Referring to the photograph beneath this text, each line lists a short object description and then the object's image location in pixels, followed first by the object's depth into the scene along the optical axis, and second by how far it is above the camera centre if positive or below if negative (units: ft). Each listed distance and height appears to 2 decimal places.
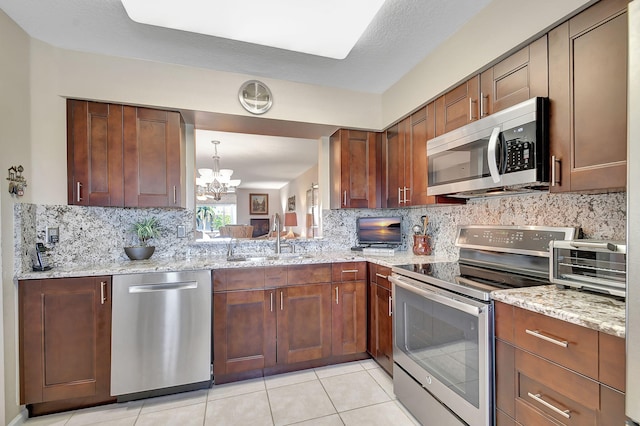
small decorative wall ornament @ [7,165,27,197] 6.03 +0.70
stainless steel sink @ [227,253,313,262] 8.47 -1.35
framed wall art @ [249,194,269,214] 23.66 +0.70
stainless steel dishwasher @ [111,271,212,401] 6.40 -2.70
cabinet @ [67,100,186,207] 6.97 +1.42
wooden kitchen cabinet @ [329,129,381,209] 9.21 +1.35
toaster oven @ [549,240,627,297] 3.67 -0.77
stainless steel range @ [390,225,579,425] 4.43 -1.89
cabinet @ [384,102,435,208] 7.46 +1.47
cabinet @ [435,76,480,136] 5.99 +2.27
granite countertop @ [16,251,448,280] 6.24 -1.27
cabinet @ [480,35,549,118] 4.70 +2.29
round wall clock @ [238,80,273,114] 7.98 +3.19
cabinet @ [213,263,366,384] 7.14 -2.80
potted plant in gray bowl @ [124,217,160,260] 7.55 -0.59
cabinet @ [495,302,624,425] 3.00 -1.92
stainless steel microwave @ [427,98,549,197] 4.61 +1.02
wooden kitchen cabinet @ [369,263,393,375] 7.27 -2.76
